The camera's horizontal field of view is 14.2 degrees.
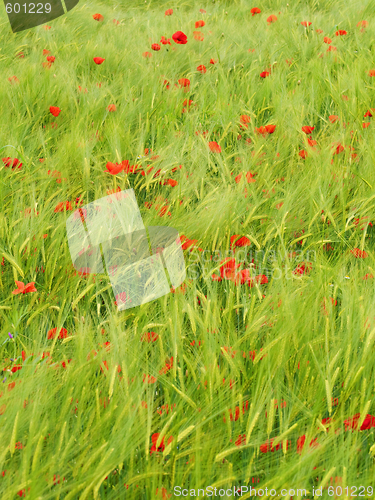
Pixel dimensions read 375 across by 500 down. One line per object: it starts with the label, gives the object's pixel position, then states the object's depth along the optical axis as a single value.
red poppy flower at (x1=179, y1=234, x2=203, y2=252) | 6.42
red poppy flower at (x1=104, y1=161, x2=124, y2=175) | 6.71
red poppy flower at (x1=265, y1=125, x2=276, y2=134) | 7.16
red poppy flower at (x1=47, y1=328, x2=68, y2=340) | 6.11
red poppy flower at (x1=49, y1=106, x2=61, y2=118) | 7.35
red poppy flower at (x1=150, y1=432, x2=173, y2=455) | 5.78
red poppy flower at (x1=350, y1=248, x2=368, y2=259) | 6.42
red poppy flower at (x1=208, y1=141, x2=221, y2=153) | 6.99
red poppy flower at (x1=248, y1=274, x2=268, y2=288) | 6.22
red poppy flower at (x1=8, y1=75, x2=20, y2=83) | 7.64
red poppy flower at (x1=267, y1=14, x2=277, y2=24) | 8.90
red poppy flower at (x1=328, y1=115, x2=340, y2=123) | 7.25
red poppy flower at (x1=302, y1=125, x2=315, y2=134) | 7.12
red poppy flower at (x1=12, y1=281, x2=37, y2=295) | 6.23
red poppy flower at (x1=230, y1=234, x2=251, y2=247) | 6.46
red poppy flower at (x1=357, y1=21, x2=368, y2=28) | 8.40
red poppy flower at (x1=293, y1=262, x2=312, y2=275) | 6.35
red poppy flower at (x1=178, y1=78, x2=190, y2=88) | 7.67
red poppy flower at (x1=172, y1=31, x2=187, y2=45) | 8.04
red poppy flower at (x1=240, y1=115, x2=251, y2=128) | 7.24
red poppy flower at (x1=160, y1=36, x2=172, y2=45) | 8.16
